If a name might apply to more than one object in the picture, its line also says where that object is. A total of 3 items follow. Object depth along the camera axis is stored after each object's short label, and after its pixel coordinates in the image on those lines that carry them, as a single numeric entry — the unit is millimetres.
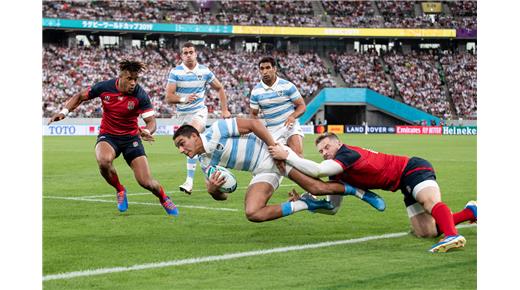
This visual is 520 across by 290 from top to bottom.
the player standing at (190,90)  13469
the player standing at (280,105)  12688
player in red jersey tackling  7926
